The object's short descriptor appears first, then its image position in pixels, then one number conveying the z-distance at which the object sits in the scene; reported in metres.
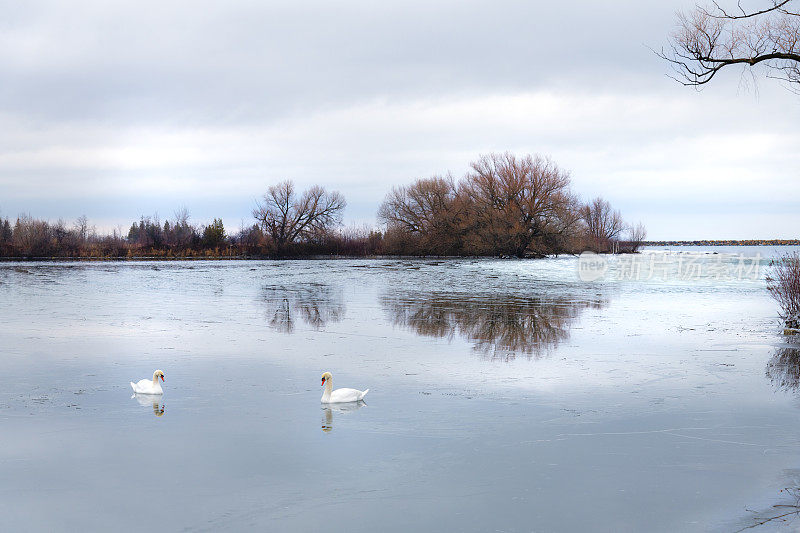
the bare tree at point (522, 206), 53.88
